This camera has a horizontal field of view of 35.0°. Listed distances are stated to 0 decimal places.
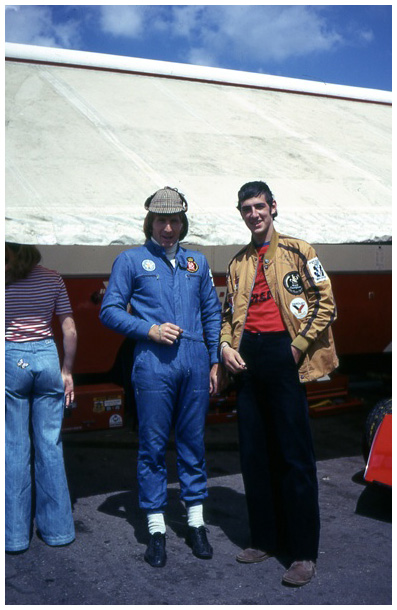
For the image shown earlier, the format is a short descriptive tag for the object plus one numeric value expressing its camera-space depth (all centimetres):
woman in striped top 327
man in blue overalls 314
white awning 347
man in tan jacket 302
